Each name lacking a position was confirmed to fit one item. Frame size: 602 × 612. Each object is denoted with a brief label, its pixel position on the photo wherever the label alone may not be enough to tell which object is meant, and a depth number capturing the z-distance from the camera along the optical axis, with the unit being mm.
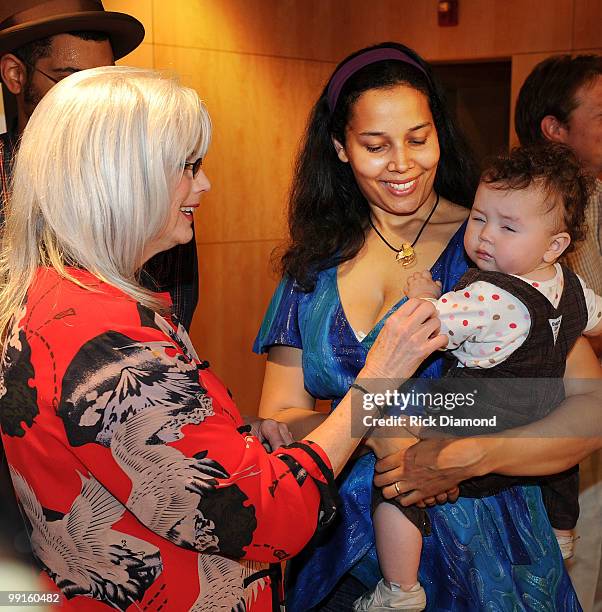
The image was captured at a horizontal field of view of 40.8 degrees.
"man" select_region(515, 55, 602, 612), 1886
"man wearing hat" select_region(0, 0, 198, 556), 1737
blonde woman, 913
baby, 1275
